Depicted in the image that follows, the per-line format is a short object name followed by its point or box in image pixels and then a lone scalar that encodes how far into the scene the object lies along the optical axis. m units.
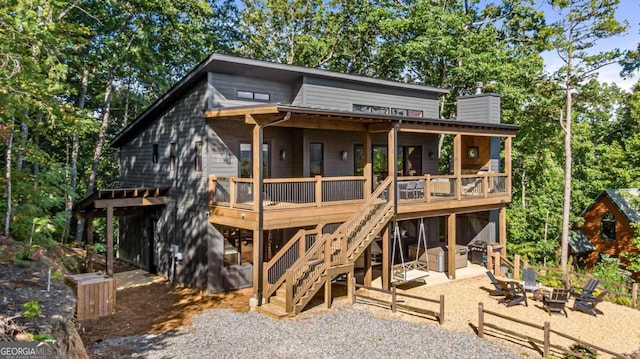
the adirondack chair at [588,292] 13.14
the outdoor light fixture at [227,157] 14.65
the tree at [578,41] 21.17
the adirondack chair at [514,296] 13.10
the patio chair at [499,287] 13.65
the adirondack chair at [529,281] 13.65
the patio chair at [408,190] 15.58
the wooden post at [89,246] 15.53
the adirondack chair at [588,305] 12.62
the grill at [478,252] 19.22
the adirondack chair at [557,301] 12.37
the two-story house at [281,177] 12.70
